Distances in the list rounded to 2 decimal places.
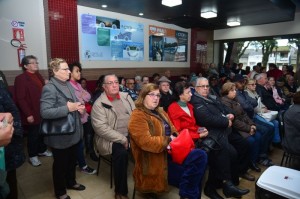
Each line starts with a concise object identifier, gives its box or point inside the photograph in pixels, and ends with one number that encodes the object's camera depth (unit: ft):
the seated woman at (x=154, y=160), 6.35
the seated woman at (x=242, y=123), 9.31
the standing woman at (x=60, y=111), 6.43
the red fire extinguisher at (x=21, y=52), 13.30
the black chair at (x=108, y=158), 8.15
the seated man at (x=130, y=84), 14.93
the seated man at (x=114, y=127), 7.00
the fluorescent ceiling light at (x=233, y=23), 23.99
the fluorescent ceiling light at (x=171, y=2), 15.55
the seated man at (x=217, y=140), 7.57
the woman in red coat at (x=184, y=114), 7.98
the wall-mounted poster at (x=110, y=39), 16.74
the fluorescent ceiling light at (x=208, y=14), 19.48
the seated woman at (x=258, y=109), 11.48
